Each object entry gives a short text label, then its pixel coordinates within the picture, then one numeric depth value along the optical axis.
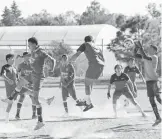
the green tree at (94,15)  99.12
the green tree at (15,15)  104.81
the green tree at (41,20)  87.62
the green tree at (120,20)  40.96
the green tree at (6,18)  102.50
